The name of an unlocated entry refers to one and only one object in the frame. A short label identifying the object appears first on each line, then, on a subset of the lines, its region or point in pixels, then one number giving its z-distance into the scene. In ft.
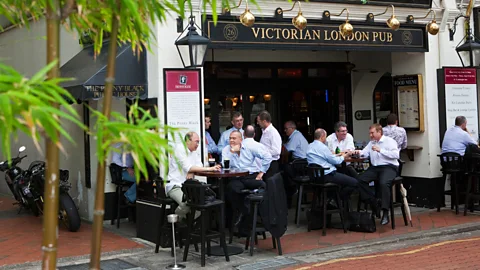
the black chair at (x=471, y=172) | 35.76
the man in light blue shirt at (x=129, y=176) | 33.70
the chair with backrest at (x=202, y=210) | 25.86
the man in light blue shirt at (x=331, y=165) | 32.58
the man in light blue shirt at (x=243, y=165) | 30.45
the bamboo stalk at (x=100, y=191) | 8.83
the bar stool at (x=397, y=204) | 32.81
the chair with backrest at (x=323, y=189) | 31.96
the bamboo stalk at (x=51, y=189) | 8.21
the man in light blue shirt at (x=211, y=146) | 37.95
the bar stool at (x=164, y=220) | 28.27
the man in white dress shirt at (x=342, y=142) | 35.94
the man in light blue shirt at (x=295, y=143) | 39.78
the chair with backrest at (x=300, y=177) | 34.09
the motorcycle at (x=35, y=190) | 33.47
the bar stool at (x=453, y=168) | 36.91
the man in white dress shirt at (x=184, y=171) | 27.94
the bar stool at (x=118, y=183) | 34.60
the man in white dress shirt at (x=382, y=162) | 32.91
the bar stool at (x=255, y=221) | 27.37
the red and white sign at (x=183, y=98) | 30.76
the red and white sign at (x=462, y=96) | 39.65
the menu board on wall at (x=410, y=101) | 39.24
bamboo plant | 6.70
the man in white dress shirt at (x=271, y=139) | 35.70
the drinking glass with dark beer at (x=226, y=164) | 30.55
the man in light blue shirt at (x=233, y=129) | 37.76
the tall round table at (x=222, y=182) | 27.82
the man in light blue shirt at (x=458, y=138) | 37.11
